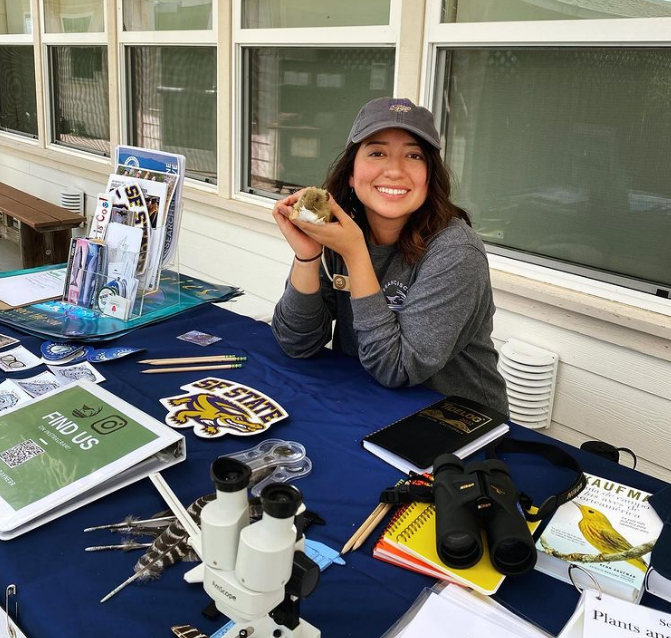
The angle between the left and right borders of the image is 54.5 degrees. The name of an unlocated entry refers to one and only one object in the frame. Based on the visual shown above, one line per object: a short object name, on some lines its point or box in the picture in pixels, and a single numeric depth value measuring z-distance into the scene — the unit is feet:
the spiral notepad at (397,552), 2.85
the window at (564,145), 6.44
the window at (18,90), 17.43
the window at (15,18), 17.00
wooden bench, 12.17
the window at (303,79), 8.77
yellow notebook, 2.76
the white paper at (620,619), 2.52
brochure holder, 5.70
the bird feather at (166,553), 2.78
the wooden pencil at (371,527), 3.03
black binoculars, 2.76
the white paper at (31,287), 6.05
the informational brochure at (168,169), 5.83
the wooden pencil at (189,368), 4.79
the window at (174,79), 11.59
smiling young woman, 4.63
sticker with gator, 4.00
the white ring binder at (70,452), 3.12
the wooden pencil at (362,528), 3.00
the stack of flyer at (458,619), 2.51
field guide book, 2.84
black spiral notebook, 3.70
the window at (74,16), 14.30
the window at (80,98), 14.71
